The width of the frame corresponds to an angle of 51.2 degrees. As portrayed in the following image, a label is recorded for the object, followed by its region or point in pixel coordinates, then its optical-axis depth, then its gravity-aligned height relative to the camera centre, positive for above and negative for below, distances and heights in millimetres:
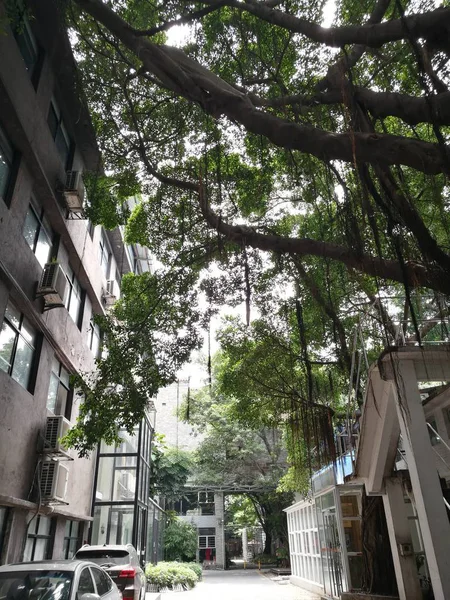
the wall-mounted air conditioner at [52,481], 9337 +1382
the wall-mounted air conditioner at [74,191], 10828 +7484
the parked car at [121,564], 8336 -132
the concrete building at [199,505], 32688 +3206
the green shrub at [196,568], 22900 -634
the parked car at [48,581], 4887 -217
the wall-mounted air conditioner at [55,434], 9836 +2356
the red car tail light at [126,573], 8398 -267
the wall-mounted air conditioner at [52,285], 9570 +4977
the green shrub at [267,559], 31311 -465
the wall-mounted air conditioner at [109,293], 15258 +7582
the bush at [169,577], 17141 -741
